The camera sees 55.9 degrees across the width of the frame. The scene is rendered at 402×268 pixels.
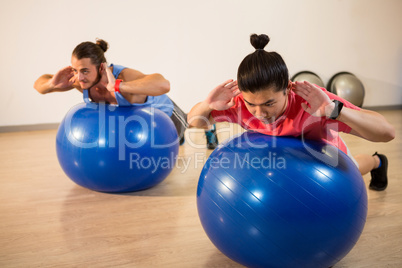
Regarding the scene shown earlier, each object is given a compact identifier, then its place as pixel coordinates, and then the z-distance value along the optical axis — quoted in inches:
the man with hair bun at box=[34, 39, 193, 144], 86.7
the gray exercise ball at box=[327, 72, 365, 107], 184.1
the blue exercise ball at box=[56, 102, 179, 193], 81.6
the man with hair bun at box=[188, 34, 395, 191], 51.8
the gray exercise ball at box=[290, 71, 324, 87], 183.8
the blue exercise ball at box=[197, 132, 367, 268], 49.6
